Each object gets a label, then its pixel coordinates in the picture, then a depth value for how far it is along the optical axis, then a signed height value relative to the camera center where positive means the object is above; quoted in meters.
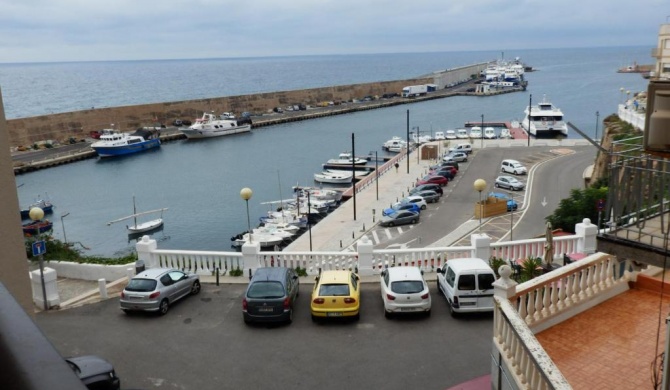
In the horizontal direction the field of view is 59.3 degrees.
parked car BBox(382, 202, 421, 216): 37.31 -8.02
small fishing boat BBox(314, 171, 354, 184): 61.41 -9.81
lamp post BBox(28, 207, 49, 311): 14.30 -3.92
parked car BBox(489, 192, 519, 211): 37.28 -7.87
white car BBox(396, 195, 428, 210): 39.66 -8.01
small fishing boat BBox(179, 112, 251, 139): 94.94 -6.60
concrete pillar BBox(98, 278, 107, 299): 15.10 -5.02
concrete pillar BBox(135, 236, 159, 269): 16.58 -4.54
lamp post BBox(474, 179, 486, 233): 19.11 -3.44
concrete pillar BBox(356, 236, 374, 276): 15.72 -4.63
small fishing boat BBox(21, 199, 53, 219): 52.62 -10.50
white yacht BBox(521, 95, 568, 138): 76.39 -6.25
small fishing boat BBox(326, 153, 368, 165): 68.50 -9.09
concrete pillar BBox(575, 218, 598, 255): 15.66 -4.27
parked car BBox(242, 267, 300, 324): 12.79 -4.60
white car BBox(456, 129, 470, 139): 77.10 -7.36
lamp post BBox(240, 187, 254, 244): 18.20 -3.31
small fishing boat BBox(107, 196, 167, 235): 48.03 -11.14
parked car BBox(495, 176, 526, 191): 42.88 -7.71
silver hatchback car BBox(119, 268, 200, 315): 13.60 -4.67
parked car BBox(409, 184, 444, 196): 43.19 -7.91
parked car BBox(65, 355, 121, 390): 7.66 -4.11
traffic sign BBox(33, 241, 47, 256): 13.74 -3.58
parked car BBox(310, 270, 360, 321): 12.91 -4.69
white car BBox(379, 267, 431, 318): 12.86 -4.61
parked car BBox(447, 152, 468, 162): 55.63 -7.30
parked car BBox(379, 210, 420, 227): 36.47 -8.43
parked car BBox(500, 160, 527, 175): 47.97 -7.36
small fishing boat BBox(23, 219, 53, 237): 42.58 -10.13
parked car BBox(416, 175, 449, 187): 45.84 -7.79
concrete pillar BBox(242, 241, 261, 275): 16.12 -4.61
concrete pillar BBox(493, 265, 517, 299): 8.43 -2.93
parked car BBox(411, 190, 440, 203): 41.97 -8.16
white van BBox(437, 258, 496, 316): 12.84 -4.54
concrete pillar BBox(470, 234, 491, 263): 15.30 -4.34
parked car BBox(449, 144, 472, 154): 59.47 -7.02
